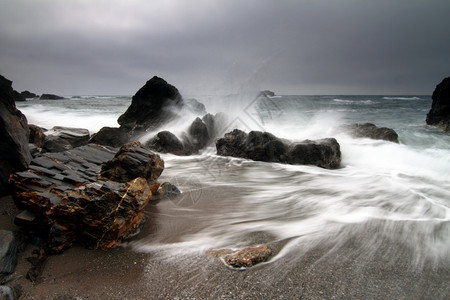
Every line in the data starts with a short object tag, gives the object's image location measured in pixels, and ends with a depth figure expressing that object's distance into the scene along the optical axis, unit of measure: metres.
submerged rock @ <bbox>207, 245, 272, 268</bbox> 2.36
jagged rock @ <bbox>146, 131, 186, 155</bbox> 7.83
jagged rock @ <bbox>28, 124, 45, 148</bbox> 6.11
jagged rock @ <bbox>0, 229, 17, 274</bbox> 2.22
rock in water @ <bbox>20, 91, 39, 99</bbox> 65.15
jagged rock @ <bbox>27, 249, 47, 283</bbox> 2.21
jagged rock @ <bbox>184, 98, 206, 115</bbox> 11.37
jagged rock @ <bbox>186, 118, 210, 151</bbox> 8.67
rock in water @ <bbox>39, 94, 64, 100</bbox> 63.94
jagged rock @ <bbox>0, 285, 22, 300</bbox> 1.91
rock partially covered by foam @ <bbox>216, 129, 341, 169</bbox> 6.45
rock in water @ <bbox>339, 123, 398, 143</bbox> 9.21
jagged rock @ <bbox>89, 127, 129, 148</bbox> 7.30
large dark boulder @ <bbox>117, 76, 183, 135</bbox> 10.30
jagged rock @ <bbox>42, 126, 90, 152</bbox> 5.98
